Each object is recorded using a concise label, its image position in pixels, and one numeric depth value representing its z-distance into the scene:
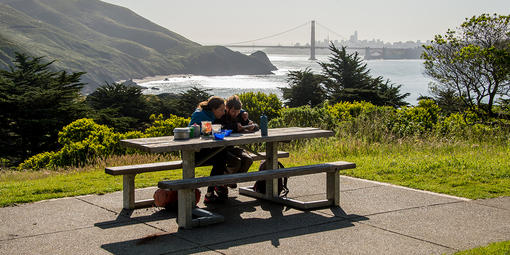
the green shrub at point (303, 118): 14.88
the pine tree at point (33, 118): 19.20
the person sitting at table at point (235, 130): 6.01
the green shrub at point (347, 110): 15.56
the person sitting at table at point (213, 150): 5.96
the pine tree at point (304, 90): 29.34
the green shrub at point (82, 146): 11.20
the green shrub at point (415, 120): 12.73
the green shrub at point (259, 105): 17.55
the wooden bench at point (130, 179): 5.61
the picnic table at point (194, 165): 4.94
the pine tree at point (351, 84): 27.84
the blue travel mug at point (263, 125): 5.78
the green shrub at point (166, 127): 13.41
